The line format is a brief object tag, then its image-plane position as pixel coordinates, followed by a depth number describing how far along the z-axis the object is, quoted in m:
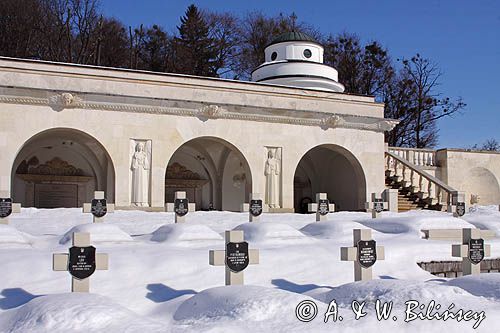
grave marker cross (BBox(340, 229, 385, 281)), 9.01
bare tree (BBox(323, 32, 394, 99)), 45.09
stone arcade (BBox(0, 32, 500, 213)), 20.83
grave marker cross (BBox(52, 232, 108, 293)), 7.77
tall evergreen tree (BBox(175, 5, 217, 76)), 43.62
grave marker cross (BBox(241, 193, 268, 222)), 14.92
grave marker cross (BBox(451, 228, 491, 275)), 9.71
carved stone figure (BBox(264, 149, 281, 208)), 23.42
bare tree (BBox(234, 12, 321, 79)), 45.00
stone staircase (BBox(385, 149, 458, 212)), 24.75
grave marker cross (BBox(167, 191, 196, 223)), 14.04
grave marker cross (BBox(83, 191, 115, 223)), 13.89
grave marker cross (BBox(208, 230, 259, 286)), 8.38
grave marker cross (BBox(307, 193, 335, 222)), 15.51
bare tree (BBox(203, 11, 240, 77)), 44.67
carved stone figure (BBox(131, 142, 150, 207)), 21.48
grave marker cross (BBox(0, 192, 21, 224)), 13.40
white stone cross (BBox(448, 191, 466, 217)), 17.31
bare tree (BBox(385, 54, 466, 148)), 45.47
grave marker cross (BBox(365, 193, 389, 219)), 16.59
